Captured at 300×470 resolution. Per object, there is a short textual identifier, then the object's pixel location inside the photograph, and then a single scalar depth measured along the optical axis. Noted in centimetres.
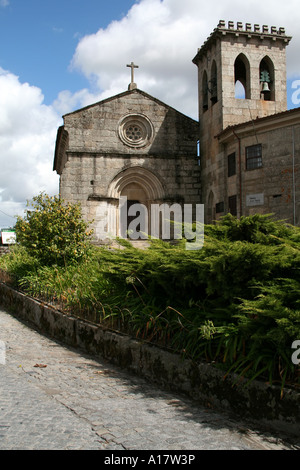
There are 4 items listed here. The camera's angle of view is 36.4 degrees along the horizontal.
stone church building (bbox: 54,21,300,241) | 1989
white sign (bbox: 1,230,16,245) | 3731
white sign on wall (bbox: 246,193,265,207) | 1820
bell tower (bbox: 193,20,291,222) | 2050
